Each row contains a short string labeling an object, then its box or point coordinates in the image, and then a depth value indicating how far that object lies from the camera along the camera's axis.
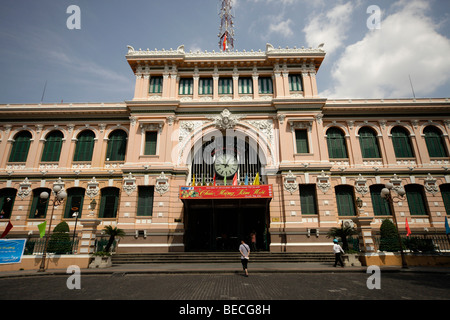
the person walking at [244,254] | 12.05
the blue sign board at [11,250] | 13.68
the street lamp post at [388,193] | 14.25
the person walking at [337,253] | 14.09
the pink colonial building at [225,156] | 20.48
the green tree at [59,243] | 15.53
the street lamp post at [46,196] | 13.75
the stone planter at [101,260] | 14.95
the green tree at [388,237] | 15.84
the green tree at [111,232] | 16.48
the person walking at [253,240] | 19.69
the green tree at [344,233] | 15.80
